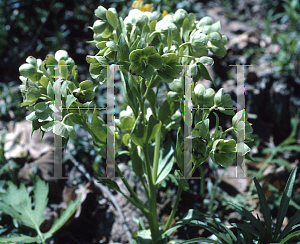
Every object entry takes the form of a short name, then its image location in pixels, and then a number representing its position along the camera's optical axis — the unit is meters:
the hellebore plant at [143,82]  0.68
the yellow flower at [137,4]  1.04
